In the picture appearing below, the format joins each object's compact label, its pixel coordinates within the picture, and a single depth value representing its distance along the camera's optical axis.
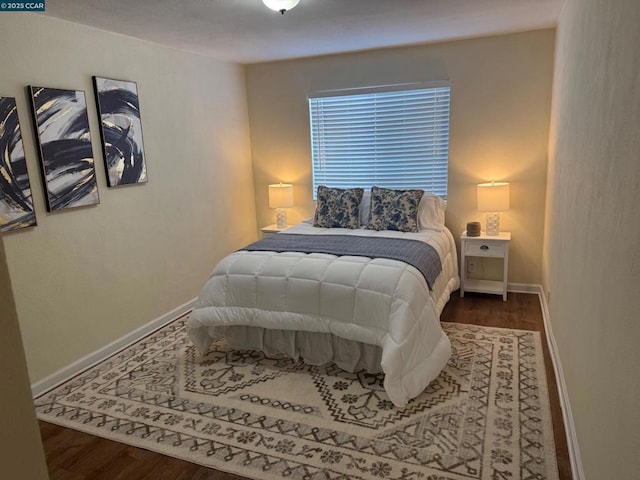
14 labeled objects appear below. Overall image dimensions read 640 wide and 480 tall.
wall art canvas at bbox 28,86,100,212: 2.78
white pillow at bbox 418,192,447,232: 4.12
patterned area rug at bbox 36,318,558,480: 2.07
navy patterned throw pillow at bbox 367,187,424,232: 3.99
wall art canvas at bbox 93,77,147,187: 3.24
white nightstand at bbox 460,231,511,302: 3.96
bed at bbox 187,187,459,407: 2.58
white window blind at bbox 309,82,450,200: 4.36
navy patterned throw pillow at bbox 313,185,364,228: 4.23
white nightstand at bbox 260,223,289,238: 4.83
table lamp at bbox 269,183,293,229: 4.82
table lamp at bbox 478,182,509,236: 3.93
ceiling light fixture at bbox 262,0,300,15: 2.49
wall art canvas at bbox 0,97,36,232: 2.56
